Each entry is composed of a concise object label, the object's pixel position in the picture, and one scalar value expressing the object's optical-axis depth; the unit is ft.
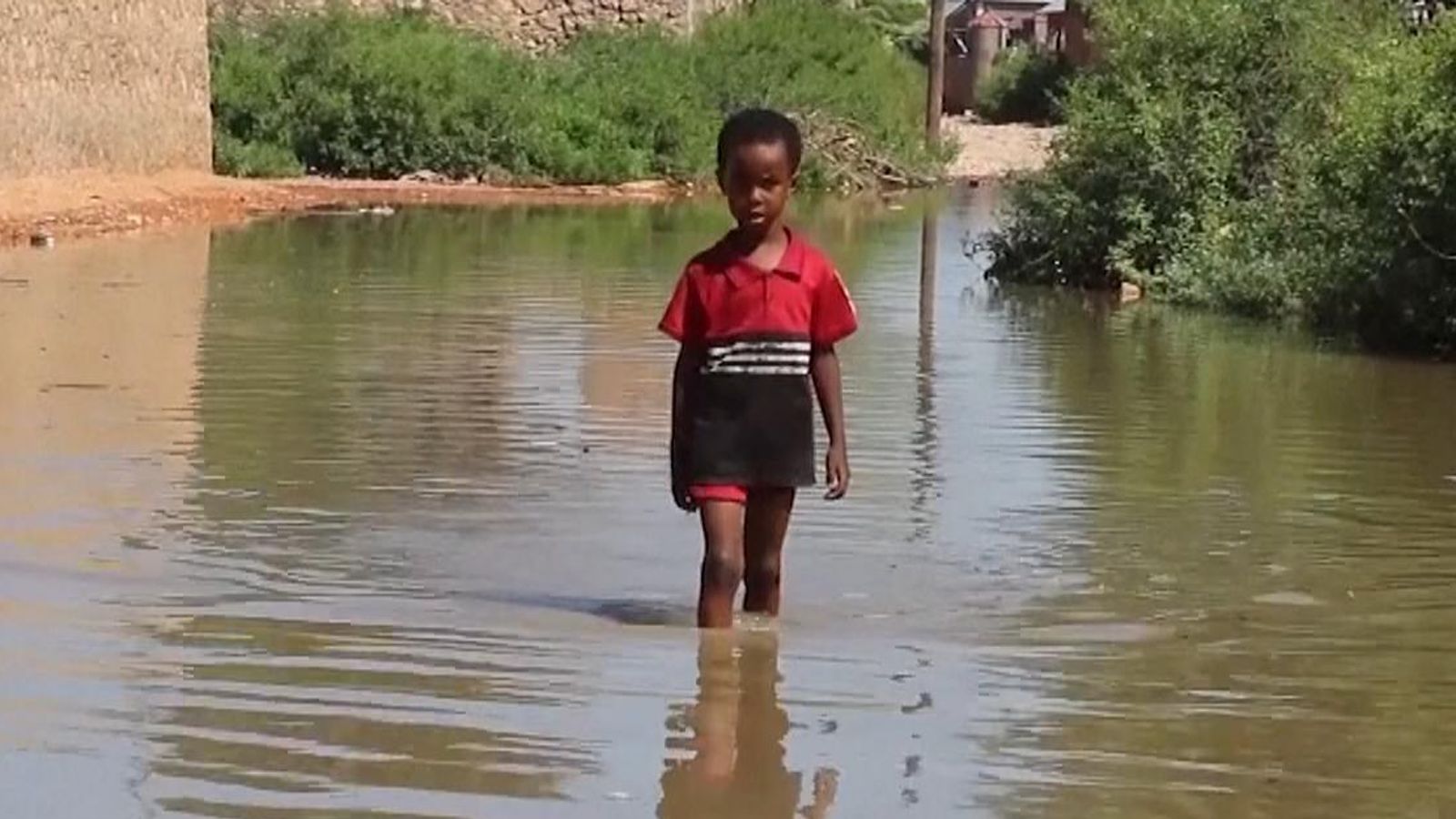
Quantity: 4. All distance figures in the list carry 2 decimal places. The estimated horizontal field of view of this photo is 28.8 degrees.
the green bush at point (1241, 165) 58.03
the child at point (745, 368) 24.08
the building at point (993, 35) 234.17
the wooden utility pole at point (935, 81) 137.39
